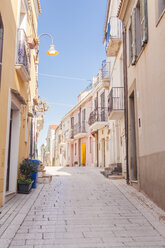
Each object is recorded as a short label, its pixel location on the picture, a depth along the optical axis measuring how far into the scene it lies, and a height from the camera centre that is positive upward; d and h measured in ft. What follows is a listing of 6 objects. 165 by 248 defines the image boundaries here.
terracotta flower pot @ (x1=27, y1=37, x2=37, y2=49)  34.71 +14.31
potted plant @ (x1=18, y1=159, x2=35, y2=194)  29.58 -1.88
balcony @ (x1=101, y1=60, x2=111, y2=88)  65.00 +19.80
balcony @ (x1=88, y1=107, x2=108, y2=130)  70.24 +10.55
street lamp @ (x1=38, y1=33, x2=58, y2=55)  37.93 +14.34
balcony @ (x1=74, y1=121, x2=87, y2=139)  95.43 +10.00
